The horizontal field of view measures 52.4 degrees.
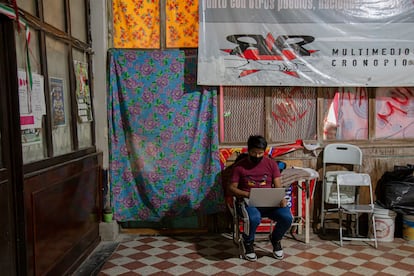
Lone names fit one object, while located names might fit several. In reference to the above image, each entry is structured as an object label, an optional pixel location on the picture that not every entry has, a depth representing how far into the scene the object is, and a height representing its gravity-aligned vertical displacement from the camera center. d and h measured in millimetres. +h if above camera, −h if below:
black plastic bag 4766 -1054
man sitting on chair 4246 -875
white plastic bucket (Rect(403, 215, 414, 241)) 4770 -1470
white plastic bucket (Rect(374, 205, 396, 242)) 4754 -1425
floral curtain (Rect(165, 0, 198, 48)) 4934 +928
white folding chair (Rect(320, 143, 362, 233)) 4949 -861
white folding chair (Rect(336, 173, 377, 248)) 4629 -1208
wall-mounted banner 4820 +664
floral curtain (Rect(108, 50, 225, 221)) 4875 -411
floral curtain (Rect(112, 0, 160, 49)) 4906 +936
